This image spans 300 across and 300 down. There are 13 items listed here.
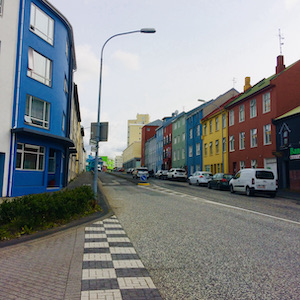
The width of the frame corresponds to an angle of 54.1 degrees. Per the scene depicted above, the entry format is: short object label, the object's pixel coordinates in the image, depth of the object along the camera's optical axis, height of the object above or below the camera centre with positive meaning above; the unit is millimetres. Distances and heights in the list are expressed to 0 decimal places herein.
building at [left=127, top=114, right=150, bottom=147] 147875 +23558
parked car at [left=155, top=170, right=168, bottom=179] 48225 +30
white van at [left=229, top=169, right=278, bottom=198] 19062 -412
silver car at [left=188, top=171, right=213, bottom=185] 30950 -319
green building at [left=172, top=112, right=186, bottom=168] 54600 +6374
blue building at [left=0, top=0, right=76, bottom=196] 16072 +4662
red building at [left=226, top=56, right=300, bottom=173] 26203 +5906
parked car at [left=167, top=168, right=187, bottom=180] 41781 +66
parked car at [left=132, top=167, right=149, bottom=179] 43147 +425
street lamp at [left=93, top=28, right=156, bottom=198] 13398 +4240
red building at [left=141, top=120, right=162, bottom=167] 96125 +14374
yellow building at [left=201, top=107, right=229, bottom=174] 36788 +4772
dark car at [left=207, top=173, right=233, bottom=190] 24608 -503
